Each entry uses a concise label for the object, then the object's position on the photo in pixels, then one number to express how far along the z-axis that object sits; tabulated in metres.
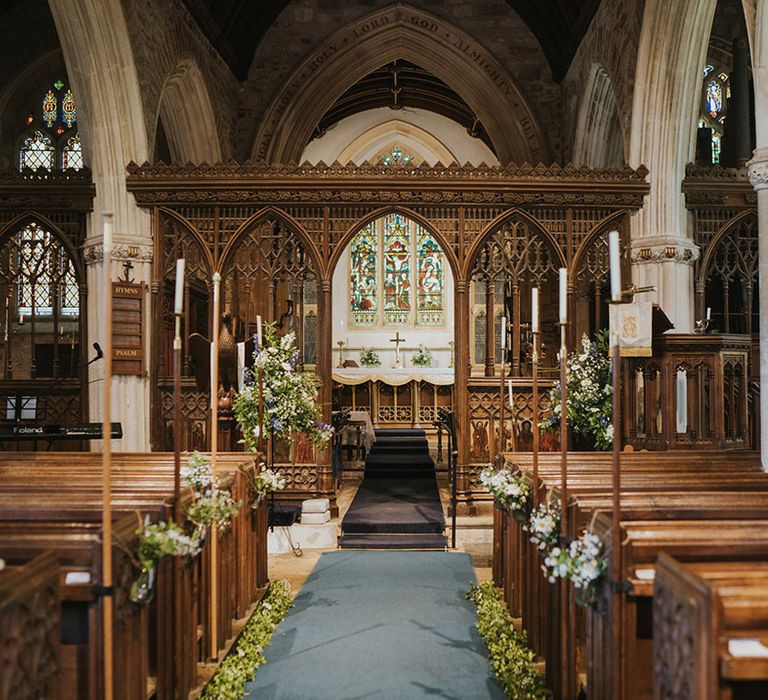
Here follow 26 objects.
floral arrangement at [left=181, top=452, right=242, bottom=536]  3.23
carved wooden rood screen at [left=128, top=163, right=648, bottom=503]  7.55
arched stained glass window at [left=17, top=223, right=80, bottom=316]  11.13
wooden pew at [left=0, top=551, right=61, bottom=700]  1.84
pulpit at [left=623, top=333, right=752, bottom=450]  5.97
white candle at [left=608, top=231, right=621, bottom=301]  2.50
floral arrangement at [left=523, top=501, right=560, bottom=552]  2.99
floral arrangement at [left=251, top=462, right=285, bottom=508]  4.56
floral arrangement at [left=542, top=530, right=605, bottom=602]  2.49
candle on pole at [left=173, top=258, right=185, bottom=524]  2.94
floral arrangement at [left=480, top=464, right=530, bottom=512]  3.74
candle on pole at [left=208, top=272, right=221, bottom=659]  3.50
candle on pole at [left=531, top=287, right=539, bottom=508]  3.34
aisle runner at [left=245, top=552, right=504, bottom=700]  3.42
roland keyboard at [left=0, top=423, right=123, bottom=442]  5.83
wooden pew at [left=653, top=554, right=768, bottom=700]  1.78
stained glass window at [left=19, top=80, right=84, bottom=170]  11.83
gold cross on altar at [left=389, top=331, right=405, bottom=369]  15.82
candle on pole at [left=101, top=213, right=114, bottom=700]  2.27
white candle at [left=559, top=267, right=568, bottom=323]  3.03
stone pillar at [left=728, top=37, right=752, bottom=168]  9.05
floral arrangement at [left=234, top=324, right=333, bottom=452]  6.15
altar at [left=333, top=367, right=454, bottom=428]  12.70
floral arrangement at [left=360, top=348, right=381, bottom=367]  15.88
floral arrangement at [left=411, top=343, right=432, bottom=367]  15.91
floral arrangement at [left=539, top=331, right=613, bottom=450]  6.41
